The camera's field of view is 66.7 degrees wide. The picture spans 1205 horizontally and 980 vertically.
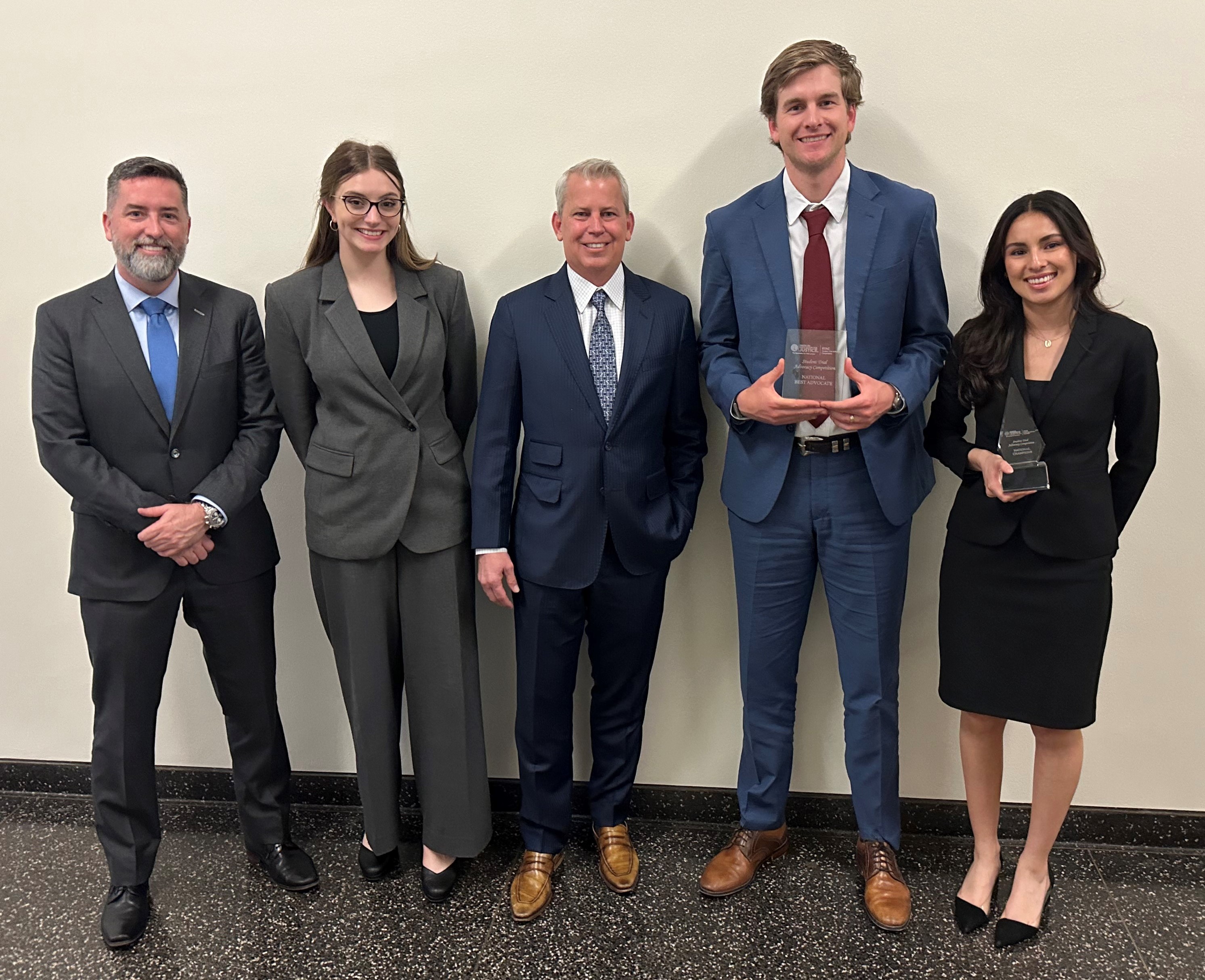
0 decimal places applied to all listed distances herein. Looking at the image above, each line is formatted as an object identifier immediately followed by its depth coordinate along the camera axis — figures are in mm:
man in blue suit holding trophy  2129
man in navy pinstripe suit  2270
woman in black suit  2066
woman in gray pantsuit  2242
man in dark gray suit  2203
